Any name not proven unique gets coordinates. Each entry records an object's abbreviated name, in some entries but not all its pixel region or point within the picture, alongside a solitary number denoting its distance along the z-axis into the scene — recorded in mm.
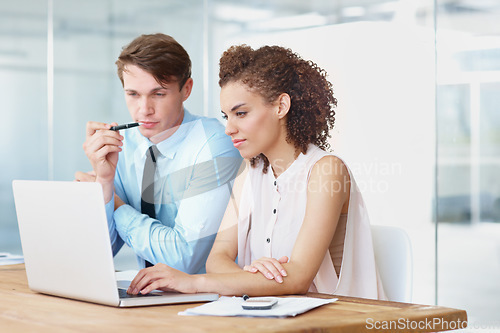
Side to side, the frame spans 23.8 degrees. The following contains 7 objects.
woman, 2587
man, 2831
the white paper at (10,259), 3038
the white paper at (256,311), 2164
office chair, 2659
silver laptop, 2236
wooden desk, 2093
